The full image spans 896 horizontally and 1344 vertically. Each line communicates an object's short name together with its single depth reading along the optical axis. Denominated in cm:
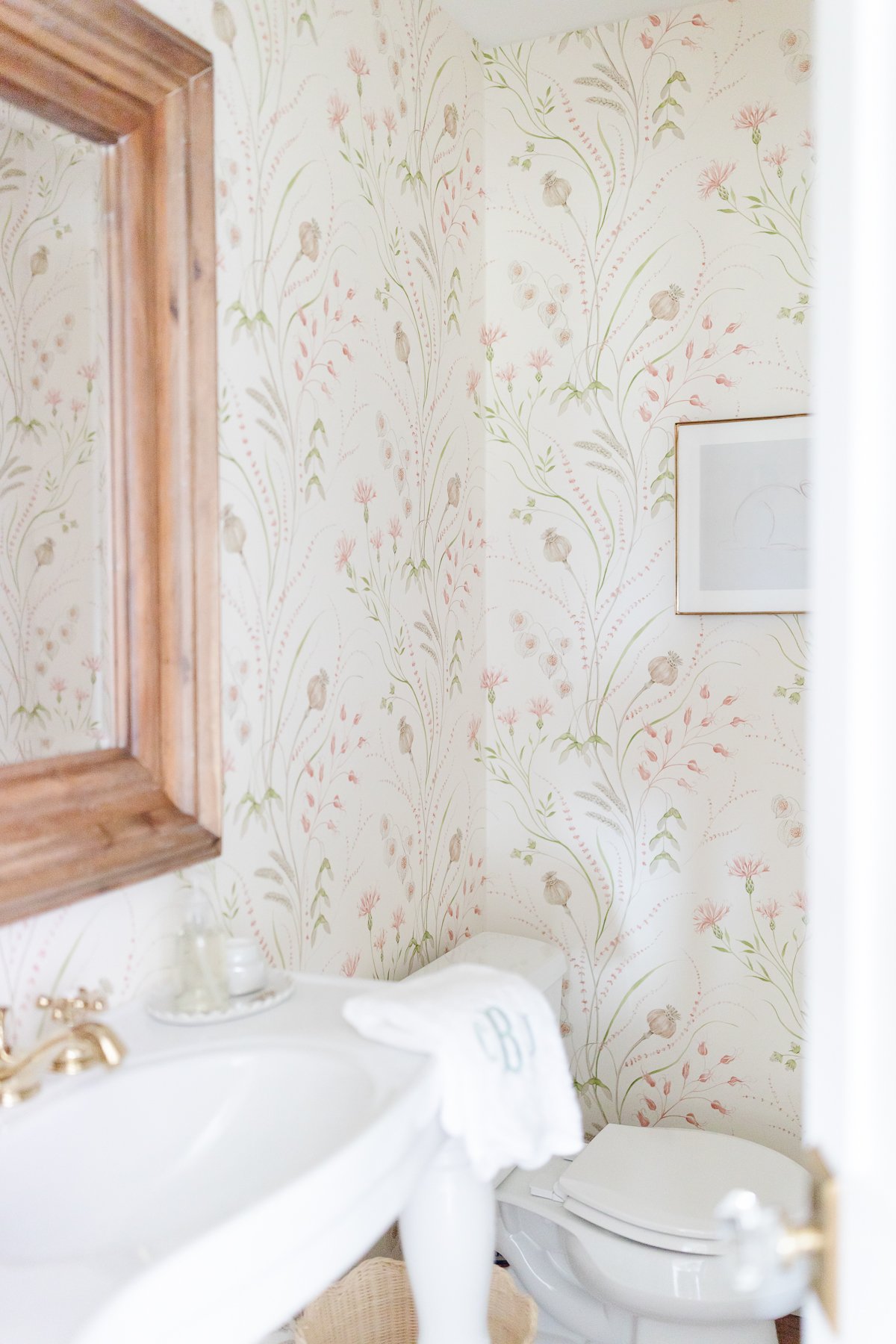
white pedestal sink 79
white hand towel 111
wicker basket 162
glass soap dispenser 128
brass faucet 102
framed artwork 212
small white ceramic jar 133
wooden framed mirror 116
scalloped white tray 125
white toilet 168
